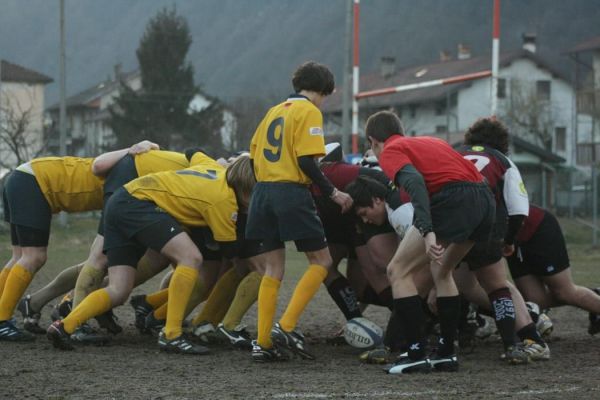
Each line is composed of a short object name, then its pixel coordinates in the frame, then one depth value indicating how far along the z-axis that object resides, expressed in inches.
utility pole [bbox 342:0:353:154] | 822.5
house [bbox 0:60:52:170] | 2141.6
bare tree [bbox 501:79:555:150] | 1961.1
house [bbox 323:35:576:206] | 1974.7
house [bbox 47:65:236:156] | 2175.7
